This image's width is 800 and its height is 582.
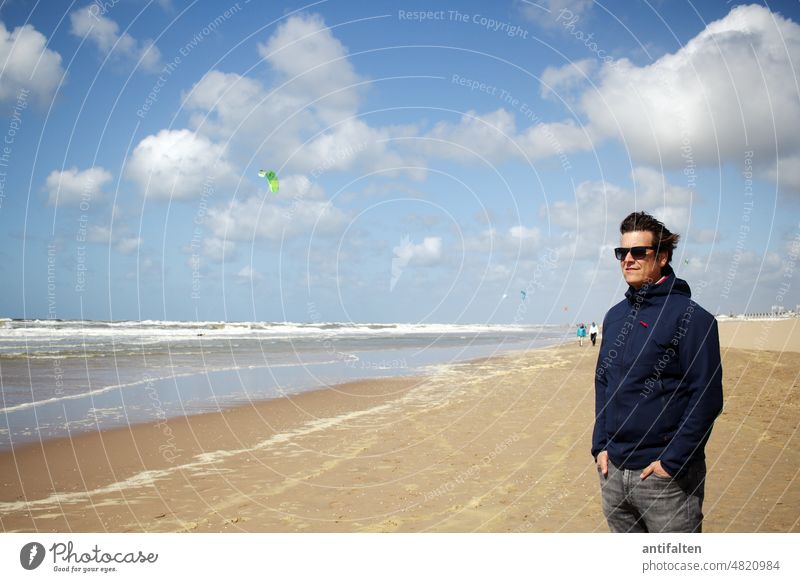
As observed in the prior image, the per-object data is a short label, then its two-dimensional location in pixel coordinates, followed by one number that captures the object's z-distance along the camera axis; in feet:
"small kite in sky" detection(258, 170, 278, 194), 50.31
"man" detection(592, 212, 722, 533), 12.60
